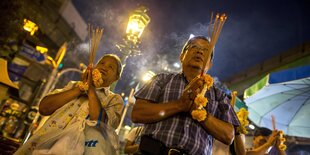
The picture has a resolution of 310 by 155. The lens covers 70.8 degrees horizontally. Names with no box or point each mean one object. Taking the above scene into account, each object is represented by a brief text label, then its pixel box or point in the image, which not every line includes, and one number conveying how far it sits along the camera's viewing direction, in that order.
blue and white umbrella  4.83
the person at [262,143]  3.12
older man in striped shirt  1.88
